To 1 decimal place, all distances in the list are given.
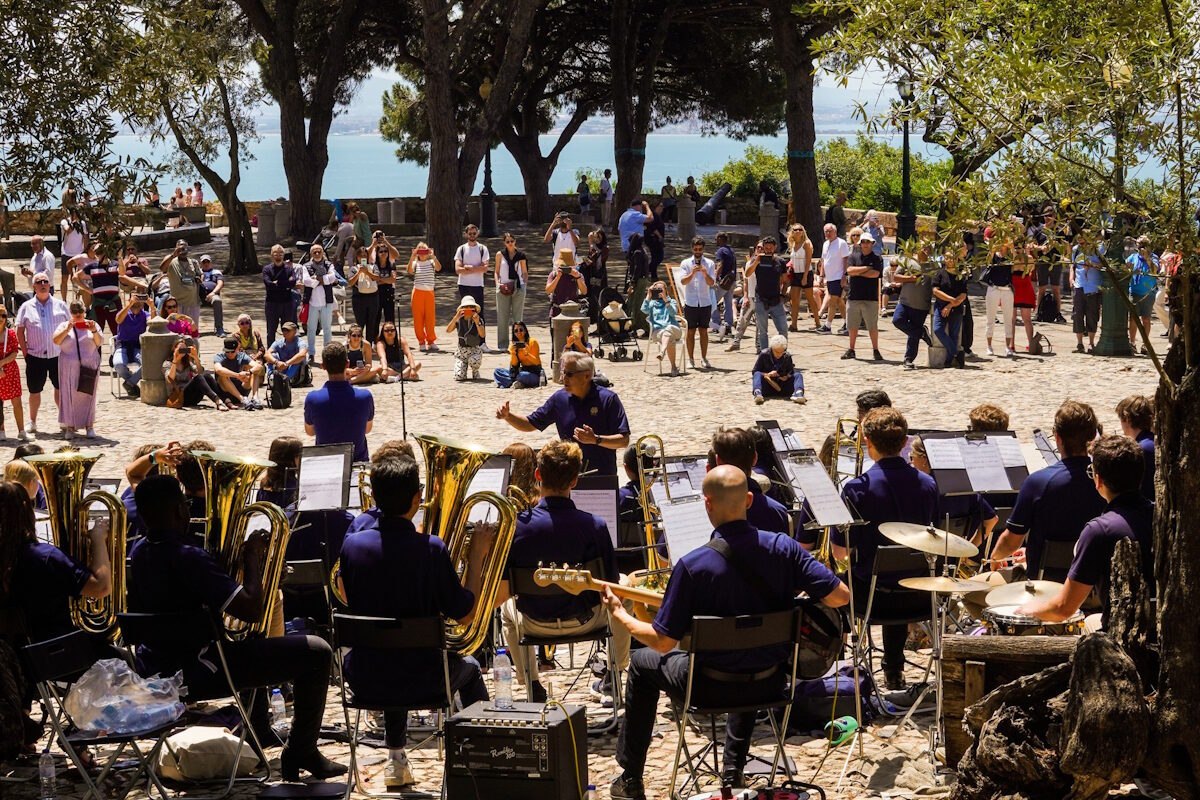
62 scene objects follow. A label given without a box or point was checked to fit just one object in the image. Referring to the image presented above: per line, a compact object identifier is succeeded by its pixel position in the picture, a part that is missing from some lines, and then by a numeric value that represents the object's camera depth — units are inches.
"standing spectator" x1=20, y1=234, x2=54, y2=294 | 804.1
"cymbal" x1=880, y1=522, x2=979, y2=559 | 255.8
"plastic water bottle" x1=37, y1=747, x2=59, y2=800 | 254.7
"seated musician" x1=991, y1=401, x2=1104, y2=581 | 290.7
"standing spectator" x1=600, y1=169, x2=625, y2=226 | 1572.3
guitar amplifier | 226.2
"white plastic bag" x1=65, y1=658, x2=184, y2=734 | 244.8
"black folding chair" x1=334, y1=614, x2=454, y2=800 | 248.5
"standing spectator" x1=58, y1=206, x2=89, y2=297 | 870.4
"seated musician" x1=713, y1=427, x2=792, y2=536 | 283.3
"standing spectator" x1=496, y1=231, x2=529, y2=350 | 828.0
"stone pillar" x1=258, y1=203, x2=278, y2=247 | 1380.4
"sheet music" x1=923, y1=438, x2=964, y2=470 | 333.1
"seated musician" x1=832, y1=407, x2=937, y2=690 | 299.4
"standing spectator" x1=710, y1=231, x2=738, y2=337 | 873.5
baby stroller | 809.5
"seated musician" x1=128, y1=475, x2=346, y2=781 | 253.6
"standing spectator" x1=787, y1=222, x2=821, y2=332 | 875.4
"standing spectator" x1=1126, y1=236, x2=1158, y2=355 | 723.5
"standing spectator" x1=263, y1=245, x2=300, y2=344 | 783.1
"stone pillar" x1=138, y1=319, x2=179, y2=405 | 706.8
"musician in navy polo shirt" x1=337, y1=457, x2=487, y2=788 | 252.5
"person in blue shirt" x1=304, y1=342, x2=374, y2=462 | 430.0
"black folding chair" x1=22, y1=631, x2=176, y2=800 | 243.3
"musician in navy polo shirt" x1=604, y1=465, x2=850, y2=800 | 239.3
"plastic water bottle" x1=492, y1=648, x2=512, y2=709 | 247.8
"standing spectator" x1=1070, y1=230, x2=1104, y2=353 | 790.5
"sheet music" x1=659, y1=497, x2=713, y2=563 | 260.7
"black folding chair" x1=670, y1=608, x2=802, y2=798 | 235.3
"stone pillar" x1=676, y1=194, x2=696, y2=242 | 1424.7
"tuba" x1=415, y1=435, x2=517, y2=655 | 264.5
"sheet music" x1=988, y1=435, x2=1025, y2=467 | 337.1
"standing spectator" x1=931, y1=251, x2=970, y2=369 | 746.2
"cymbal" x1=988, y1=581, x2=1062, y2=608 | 250.7
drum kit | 252.8
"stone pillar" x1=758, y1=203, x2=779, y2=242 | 1355.8
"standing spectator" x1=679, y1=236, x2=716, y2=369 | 764.0
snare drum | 256.7
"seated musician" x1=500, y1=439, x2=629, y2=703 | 282.5
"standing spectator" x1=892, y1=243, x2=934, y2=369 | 759.7
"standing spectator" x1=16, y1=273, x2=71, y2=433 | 619.8
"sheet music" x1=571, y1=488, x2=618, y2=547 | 312.7
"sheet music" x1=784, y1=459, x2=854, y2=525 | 285.6
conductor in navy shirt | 404.2
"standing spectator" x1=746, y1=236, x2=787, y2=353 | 764.0
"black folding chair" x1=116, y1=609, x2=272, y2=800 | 253.9
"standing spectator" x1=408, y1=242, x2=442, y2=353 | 832.9
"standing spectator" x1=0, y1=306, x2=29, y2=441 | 605.6
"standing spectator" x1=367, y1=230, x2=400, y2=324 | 807.1
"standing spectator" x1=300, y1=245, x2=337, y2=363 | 797.6
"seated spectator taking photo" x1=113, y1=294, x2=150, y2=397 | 721.6
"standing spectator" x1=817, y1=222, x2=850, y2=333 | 868.0
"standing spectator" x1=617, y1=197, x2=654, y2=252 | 929.5
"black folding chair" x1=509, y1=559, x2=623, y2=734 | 283.1
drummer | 252.7
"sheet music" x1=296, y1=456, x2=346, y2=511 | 305.4
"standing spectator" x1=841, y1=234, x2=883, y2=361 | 795.9
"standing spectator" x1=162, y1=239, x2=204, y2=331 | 880.3
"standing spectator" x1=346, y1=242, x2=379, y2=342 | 785.6
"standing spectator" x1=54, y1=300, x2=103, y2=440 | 614.2
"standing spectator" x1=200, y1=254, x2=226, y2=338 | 925.8
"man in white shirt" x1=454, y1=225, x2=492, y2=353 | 857.5
